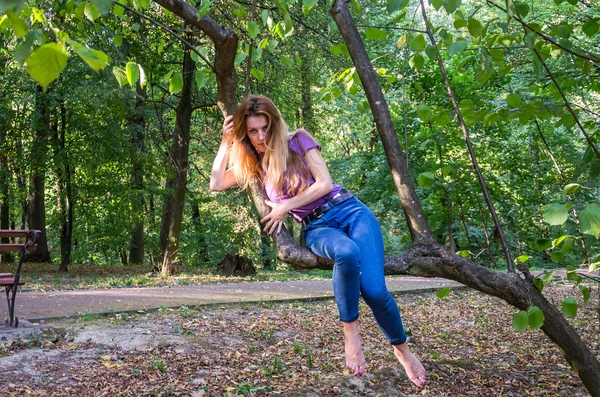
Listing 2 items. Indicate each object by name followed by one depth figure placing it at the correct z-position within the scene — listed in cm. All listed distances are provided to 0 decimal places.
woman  330
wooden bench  666
